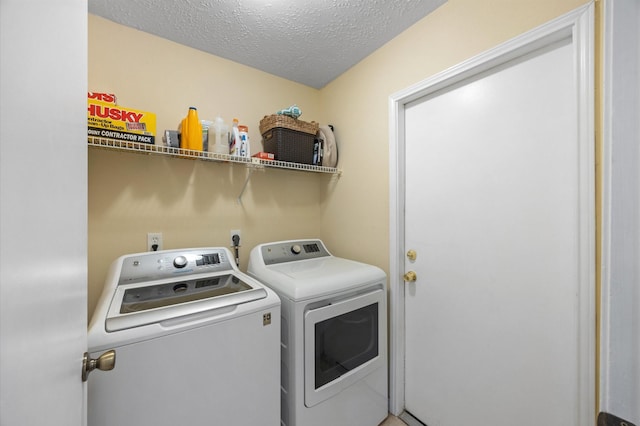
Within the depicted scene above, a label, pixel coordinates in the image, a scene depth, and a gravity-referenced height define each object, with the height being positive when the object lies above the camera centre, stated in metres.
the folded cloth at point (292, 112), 1.89 +0.77
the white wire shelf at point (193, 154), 1.30 +0.36
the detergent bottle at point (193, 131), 1.55 +0.52
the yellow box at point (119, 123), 1.28 +0.49
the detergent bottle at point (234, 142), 1.71 +0.49
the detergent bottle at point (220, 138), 1.67 +0.51
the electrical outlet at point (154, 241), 1.63 -0.20
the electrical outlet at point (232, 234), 1.92 -0.17
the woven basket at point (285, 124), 1.85 +0.69
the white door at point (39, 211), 0.26 +0.00
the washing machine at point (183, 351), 0.88 -0.57
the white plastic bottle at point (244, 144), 1.75 +0.49
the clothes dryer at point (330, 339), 1.27 -0.73
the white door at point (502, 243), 1.06 -0.16
